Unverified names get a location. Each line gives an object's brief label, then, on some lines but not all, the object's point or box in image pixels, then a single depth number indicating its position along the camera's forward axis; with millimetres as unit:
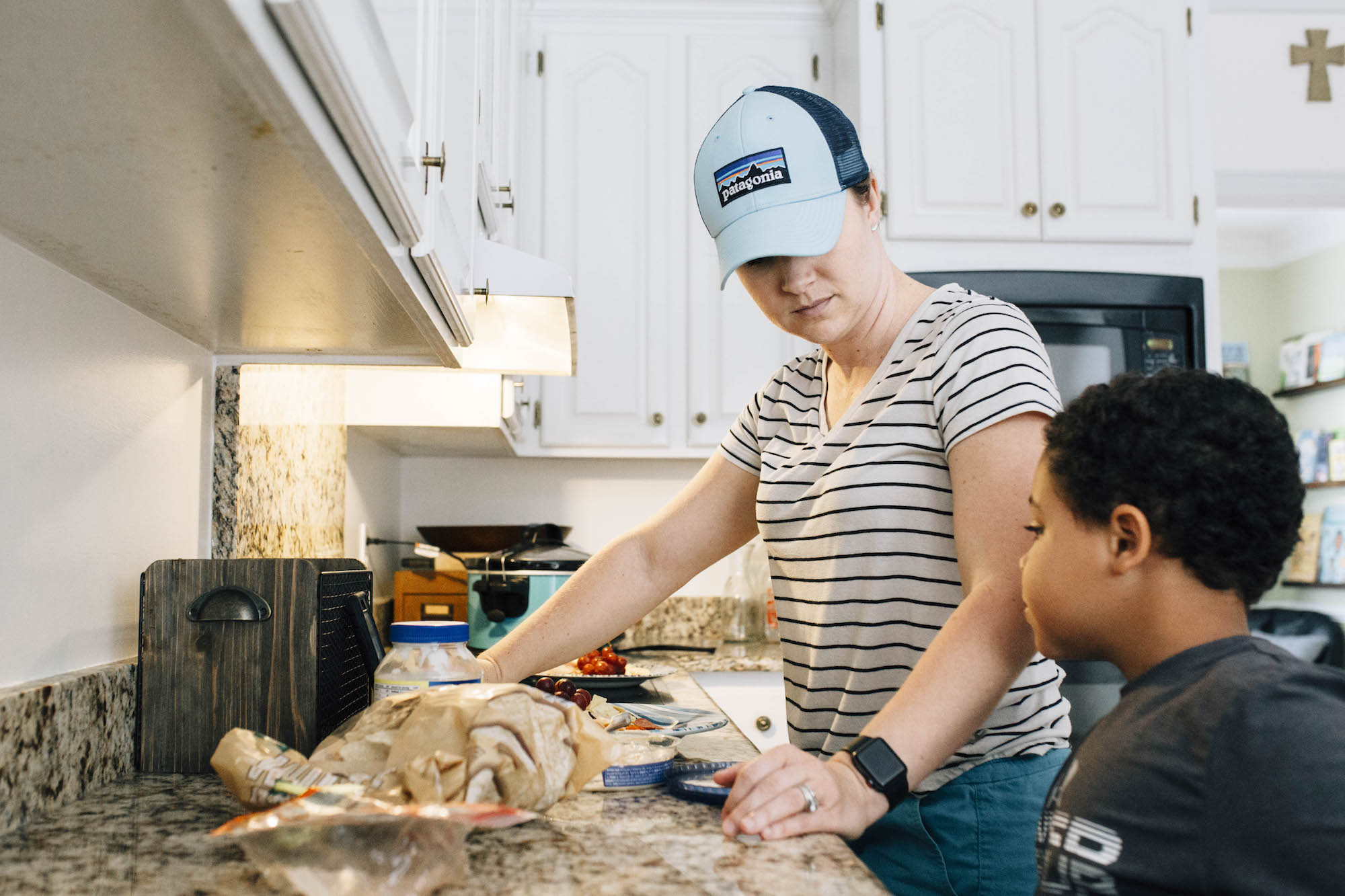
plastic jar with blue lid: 937
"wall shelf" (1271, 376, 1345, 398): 4430
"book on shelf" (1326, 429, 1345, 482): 4332
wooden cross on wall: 2676
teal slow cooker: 2338
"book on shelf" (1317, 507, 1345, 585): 4383
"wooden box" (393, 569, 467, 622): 2506
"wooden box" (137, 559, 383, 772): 1012
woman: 918
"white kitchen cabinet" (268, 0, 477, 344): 532
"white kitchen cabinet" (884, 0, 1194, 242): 2449
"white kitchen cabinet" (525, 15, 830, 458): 2781
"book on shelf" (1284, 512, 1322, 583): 4547
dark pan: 2807
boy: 636
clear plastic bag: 586
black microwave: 2379
